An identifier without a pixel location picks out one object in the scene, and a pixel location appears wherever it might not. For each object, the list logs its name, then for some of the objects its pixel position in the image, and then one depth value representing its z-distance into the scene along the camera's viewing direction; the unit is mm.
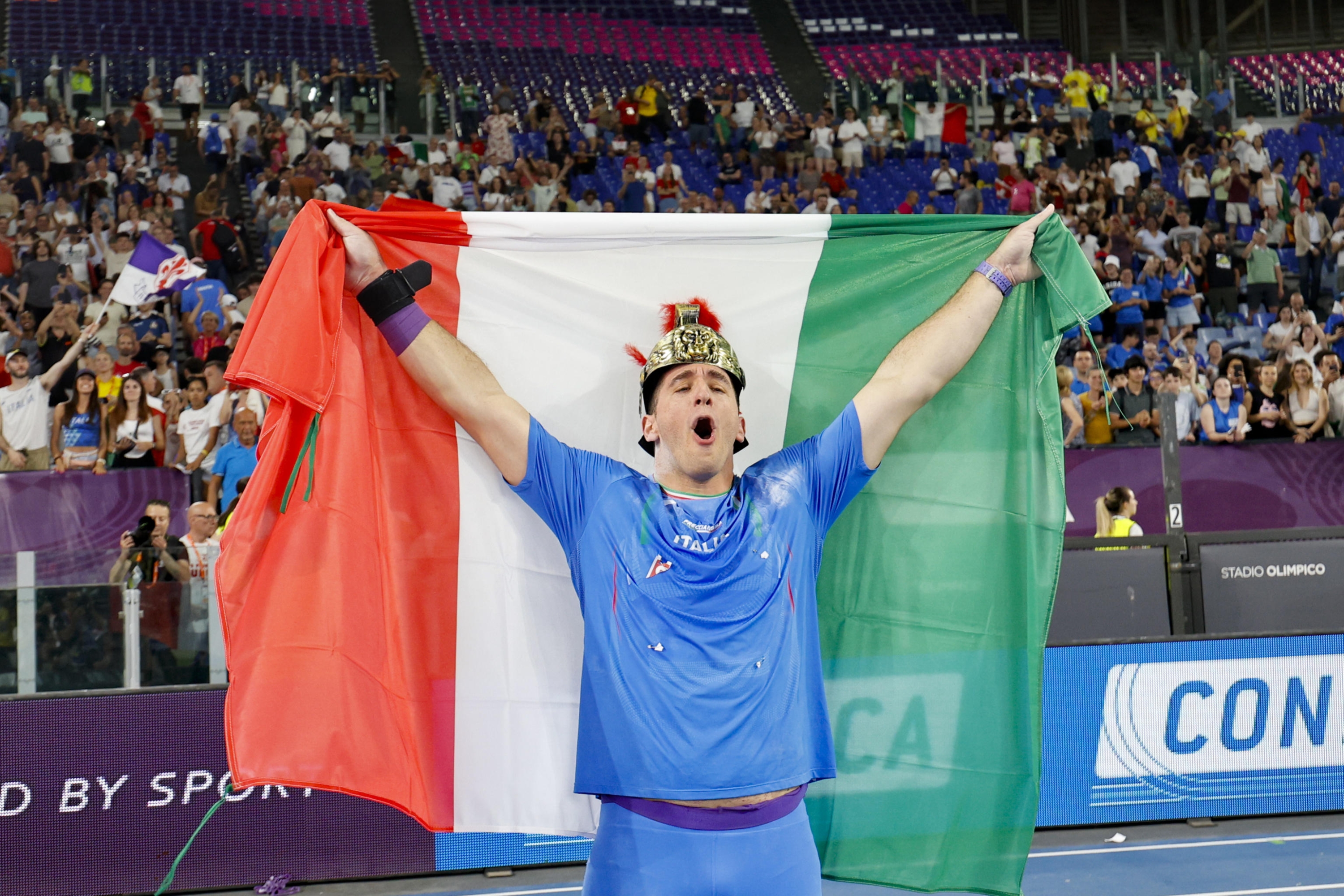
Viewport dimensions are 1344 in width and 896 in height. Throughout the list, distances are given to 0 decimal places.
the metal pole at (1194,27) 24641
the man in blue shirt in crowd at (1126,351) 13273
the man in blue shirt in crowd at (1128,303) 14320
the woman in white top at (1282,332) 13445
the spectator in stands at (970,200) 16812
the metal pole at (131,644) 6387
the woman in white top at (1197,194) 17422
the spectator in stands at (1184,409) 10938
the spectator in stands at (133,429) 9562
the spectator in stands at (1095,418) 10750
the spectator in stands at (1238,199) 17172
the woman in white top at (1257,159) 17906
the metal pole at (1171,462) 7656
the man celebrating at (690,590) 3254
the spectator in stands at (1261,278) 15664
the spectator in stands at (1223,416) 10773
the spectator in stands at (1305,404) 11109
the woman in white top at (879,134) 18844
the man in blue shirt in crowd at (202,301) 12070
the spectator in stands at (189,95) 17875
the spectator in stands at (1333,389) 11312
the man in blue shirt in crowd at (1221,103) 20156
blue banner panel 6945
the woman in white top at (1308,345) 12609
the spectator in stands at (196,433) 9523
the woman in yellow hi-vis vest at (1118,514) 8297
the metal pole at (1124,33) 25178
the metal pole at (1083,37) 25438
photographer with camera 6547
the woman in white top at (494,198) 15555
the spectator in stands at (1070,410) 10734
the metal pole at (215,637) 6453
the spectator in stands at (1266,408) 10992
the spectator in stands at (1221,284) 15562
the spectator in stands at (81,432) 9492
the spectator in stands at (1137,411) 10750
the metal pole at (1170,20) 24828
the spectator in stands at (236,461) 8914
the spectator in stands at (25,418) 9648
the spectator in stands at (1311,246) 16391
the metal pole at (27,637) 6262
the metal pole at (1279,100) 21312
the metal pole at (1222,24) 24734
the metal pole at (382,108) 18578
